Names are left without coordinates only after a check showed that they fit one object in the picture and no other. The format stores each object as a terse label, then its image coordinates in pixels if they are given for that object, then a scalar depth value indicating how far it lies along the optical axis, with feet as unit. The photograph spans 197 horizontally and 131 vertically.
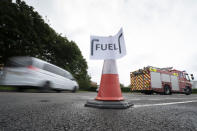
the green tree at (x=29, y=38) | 39.47
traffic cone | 6.31
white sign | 7.70
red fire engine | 36.14
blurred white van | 20.44
